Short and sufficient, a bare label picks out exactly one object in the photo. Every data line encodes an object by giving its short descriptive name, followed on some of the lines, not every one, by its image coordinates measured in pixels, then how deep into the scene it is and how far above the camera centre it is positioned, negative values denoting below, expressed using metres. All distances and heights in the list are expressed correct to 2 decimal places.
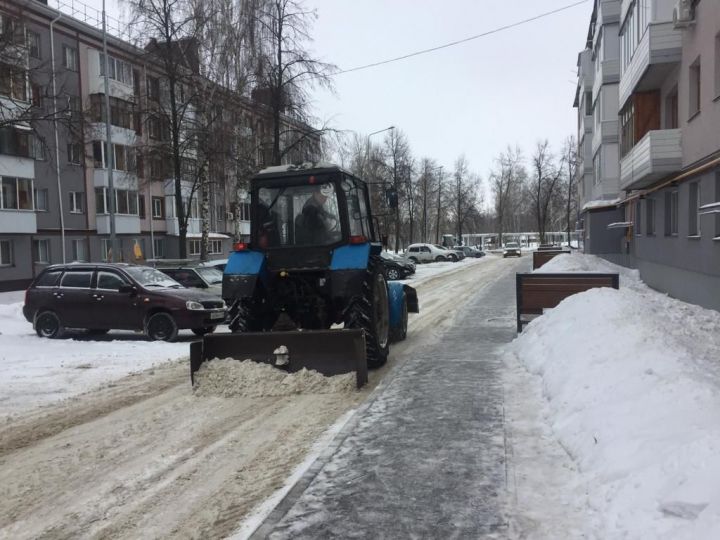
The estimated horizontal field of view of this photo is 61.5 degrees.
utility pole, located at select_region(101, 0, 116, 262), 23.19 +3.47
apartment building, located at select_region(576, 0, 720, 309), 13.69 +2.59
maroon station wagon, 11.54 -1.08
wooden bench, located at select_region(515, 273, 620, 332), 10.68 -0.87
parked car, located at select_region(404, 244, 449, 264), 50.28 -1.01
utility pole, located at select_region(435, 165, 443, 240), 66.94 +6.26
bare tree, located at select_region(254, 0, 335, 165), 22.62 +6.52
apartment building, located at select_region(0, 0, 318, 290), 24.14 +3.76
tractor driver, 8.34 +0.31
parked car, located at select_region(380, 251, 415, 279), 29.56 -1.28
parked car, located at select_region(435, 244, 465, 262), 51.62 -1.26
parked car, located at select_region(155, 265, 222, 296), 16.34 -0.87
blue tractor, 7.91 -0.25
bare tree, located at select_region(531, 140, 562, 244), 64.39 +6.19
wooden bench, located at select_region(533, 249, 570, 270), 29.04 -0.92
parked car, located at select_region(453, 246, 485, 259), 66.15 -1.33
